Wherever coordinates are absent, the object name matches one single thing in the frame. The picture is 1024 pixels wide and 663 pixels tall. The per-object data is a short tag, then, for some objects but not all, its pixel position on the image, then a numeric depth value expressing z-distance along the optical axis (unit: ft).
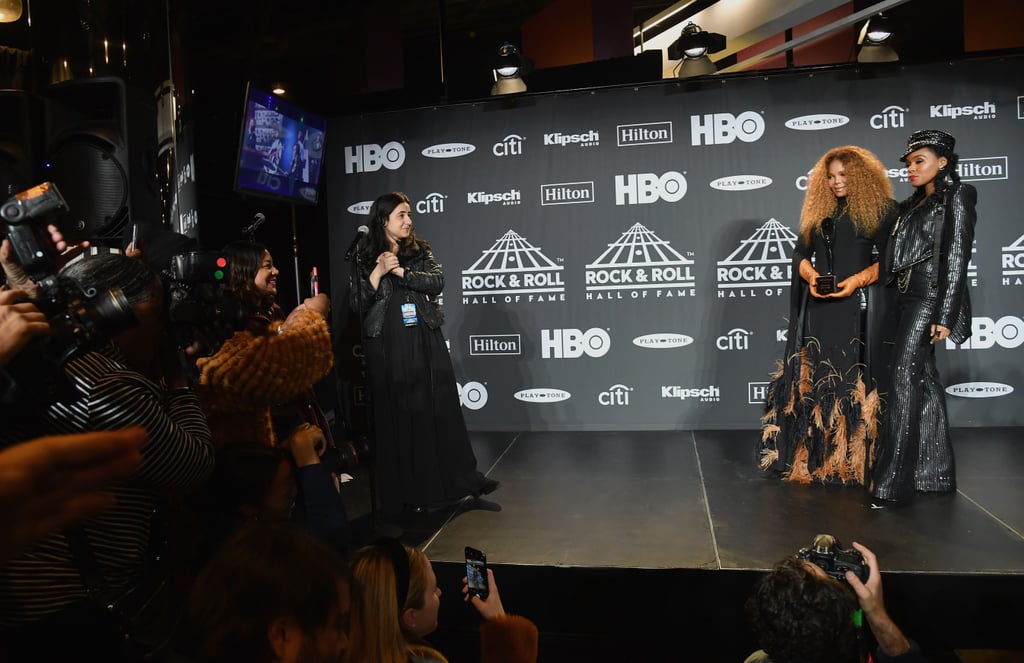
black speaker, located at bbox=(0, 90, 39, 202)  9.46
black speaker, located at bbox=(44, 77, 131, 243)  9.20
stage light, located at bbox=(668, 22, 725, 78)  16.99
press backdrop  16.40
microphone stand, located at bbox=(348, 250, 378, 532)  11.63
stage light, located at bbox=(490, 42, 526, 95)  17.90
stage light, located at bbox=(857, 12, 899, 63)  16.08
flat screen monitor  14.58
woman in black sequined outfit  11.41
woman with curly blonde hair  12.37
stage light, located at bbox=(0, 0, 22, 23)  9.49
